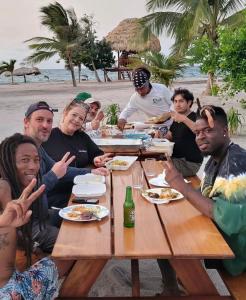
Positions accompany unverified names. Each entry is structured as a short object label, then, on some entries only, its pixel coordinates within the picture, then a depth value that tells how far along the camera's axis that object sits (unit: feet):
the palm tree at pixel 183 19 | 33.05
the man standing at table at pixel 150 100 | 11.51
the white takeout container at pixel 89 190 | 5.40
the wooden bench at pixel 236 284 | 4.12
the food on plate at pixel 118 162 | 7.11
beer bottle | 4.32
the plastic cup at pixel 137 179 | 5.89
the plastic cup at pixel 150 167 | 6.66
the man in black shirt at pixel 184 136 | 8.25
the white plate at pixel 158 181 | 5.90
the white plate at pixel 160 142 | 8.61
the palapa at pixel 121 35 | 61.88
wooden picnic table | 3.77
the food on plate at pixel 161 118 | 10.82
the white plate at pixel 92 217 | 4.50
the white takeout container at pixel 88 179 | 6.09
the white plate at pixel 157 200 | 5.11
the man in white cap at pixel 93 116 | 10.06
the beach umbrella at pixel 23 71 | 83.05
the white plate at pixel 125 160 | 6.94
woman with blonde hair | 7.16
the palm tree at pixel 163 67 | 26.16
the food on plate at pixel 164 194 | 5.27
